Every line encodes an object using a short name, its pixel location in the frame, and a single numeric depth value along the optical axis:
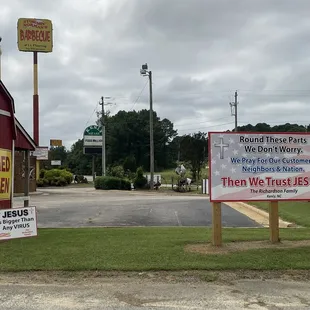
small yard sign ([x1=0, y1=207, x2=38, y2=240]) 8.57
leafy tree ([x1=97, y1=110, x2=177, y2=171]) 123.00
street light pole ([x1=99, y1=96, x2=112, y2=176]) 54.30
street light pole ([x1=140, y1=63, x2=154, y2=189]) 44.53
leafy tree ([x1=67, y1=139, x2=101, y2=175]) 120.19
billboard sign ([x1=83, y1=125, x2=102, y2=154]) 56.56
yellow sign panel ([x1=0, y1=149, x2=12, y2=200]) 11.14
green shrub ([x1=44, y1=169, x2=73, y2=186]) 53.67
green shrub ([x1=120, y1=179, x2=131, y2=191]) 44.47
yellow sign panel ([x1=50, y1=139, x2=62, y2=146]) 95.38
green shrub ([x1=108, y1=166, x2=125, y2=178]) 52.38
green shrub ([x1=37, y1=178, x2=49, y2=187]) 51.96
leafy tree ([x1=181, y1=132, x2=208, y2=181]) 56.16
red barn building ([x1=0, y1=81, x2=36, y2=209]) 11.15
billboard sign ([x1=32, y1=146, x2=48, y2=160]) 47.92
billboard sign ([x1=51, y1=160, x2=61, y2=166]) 85.16
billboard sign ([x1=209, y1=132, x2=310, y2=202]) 9.12
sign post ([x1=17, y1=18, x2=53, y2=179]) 50.19
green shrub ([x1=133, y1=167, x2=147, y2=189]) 45.48
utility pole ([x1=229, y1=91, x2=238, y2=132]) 63.65
